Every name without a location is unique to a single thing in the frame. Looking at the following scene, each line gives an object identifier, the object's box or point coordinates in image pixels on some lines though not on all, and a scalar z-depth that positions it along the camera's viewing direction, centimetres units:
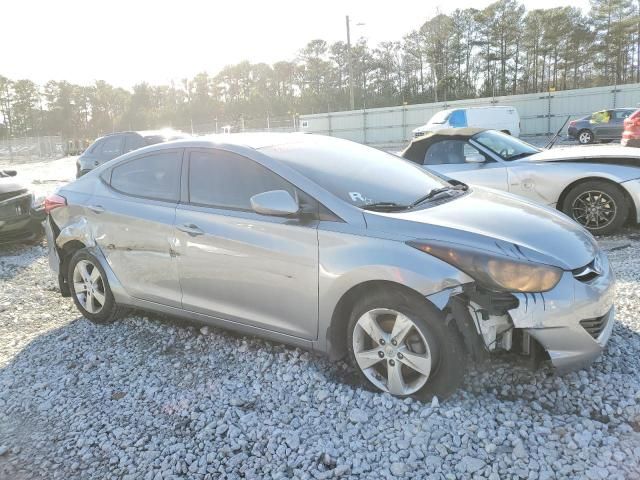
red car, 896
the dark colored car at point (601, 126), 2117
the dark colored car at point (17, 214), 766
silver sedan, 282
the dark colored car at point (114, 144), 1198
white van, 2057
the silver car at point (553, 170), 624
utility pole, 3317
